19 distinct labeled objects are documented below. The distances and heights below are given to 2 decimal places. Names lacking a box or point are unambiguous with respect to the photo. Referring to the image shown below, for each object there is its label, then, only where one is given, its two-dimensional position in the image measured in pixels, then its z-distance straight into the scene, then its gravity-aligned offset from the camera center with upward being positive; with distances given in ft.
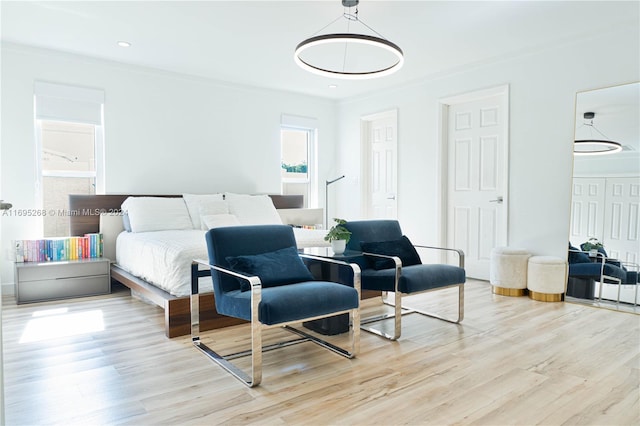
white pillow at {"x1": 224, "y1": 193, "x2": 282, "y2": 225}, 16.67 -0.58
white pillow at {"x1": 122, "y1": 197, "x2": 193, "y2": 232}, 14.94 -0.72
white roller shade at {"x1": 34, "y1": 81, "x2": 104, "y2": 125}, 14.97 +3.19
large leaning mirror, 12.76 +0.47
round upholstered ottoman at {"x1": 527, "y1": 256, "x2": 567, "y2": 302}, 13.80 -2.59
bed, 10.43 -1.61
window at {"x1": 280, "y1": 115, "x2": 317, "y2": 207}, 21.56 +1.93
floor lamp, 22.71 -0.47
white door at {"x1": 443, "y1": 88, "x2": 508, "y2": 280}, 16.47 +0.81
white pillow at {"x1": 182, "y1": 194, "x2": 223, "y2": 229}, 16.03 -0.28
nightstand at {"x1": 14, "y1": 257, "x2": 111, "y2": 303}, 13.32 -2.77
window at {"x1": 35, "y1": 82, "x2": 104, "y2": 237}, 15.15 +1.64
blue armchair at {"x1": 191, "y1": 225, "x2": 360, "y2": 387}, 7.64 -1.84
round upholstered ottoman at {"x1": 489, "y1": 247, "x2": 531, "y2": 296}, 14.52 -2.51
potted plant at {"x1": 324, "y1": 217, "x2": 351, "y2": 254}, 10.98 -1.09
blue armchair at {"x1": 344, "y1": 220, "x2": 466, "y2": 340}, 10.12 -1.80
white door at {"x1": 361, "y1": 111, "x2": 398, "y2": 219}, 20.57 +1.51
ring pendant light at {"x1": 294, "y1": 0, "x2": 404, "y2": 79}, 10.52 +4.98
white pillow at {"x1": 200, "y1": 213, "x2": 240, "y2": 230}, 15.02 -0.92
